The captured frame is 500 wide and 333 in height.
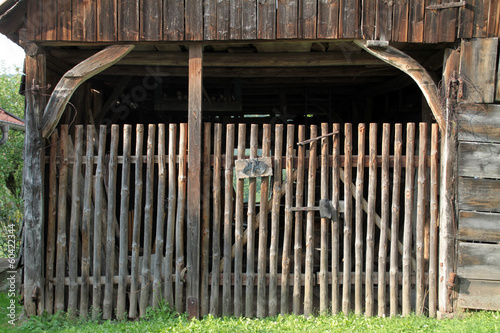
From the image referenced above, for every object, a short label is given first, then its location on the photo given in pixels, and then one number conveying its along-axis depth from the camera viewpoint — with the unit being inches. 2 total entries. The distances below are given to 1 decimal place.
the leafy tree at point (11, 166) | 308.5
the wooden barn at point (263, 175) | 193.5
